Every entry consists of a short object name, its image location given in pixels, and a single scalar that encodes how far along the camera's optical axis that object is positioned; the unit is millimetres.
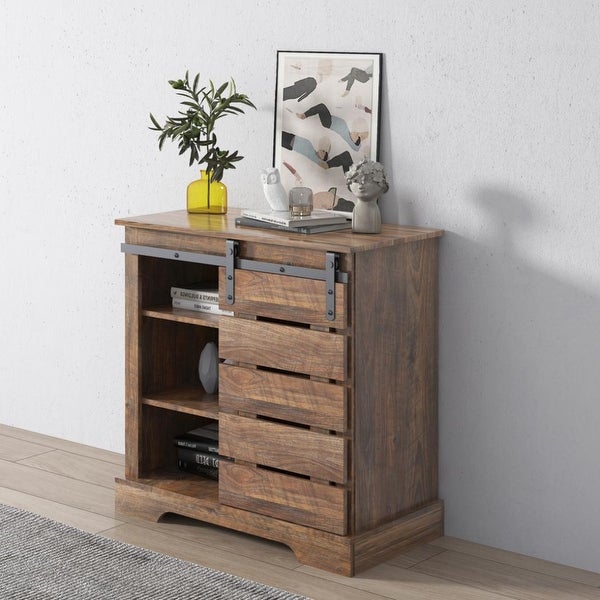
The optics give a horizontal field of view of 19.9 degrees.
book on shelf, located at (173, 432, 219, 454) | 5003
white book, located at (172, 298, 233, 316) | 4803
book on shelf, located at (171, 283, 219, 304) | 4824
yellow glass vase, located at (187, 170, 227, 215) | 5091
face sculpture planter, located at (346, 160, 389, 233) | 4462
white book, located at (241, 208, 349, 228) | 4480
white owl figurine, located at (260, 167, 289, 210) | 4733
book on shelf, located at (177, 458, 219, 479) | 5006
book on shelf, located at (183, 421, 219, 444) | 5075
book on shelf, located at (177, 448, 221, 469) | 4977
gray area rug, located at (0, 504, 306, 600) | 4168
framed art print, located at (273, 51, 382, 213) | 4733
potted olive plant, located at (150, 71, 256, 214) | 5012
